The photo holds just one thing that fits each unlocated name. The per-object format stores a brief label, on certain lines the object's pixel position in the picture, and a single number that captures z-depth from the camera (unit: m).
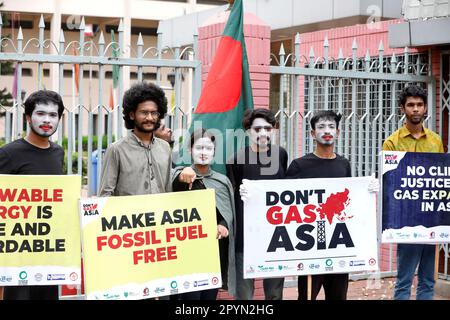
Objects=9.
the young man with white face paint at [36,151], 5.20
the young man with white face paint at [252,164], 6.05
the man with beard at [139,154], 5.29
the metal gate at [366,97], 7.97
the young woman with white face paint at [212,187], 5.59
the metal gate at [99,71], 6.56
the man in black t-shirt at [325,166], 6.10
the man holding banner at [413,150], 6.54
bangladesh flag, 6.82
